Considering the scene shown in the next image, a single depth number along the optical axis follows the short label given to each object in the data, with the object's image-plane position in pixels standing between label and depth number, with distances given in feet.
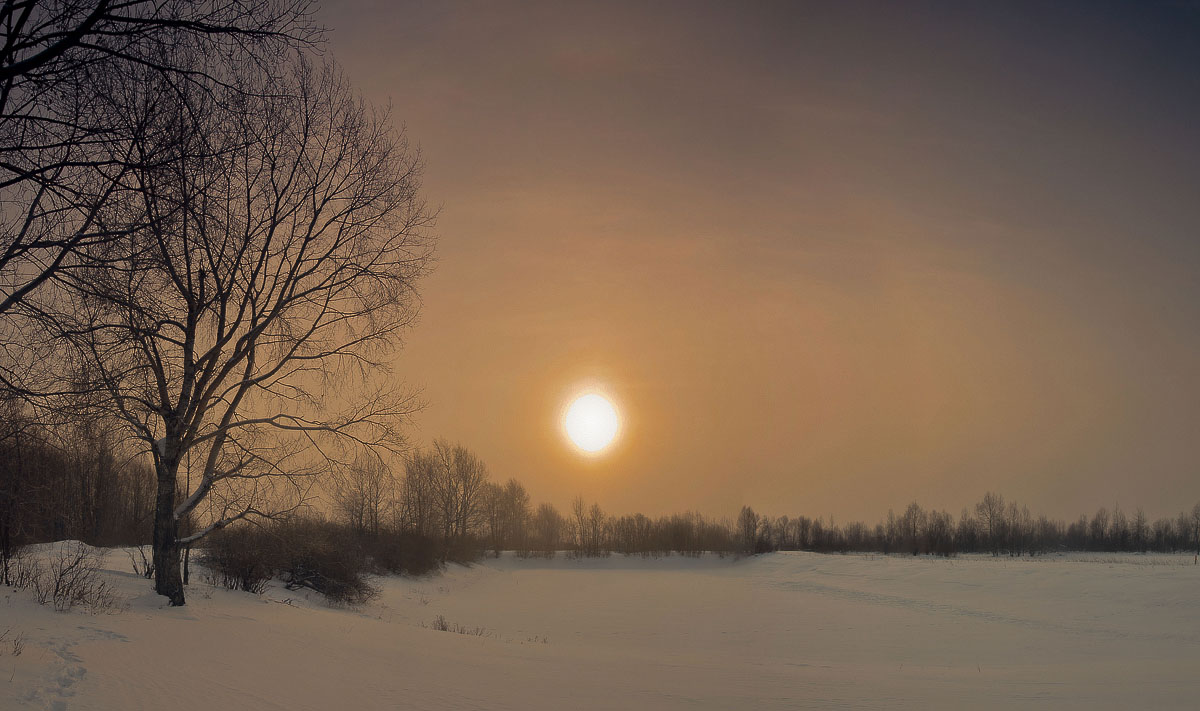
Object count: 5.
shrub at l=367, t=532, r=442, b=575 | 143.13
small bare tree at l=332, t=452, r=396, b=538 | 154.92
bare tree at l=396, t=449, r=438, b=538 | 187.51
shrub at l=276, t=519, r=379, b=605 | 80.45
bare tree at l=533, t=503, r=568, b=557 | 339.57
